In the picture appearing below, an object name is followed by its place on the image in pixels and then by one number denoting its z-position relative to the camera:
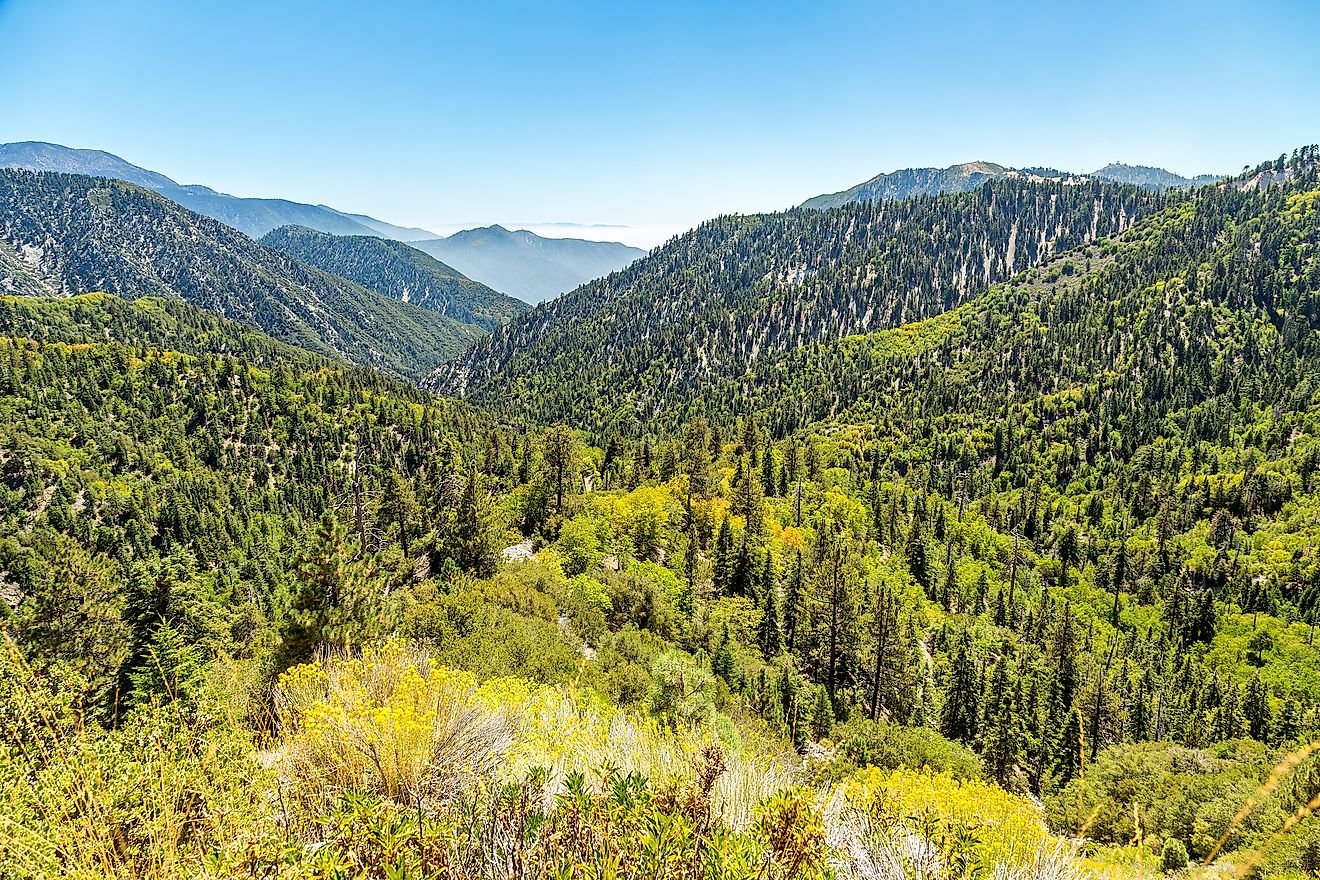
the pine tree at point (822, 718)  44.19
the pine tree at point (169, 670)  27.69
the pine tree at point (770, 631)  58.25
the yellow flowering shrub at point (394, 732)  9.62
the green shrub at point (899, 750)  35.75
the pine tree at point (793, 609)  58.50
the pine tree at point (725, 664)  43.62
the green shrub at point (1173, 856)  24.79
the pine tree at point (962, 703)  54.41
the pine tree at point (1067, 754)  51.66
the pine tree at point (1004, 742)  49.22
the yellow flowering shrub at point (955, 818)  8.40
